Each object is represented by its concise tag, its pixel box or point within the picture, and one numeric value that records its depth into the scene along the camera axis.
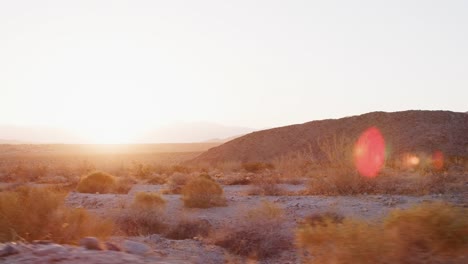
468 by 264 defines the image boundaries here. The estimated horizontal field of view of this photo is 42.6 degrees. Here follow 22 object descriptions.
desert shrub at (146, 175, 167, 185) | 37.28
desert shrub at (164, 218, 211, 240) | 16.55
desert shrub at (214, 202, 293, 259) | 14.26
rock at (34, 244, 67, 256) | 9.18
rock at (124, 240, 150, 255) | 10.21
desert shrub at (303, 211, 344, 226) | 16.85
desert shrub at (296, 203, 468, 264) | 8.17
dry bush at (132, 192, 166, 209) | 20.26
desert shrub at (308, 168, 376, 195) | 25.53
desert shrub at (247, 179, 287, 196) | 26.97
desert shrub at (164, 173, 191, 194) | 28.98
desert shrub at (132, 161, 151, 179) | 42.62
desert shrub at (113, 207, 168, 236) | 16.69
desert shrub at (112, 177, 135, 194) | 30.48
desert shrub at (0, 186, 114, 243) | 13.25
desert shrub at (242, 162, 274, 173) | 52.33
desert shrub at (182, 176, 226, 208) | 22.50
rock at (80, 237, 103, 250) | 9.89
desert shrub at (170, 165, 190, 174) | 49.51
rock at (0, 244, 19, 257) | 9.32
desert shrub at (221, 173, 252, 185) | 36.03
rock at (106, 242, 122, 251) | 10.01
